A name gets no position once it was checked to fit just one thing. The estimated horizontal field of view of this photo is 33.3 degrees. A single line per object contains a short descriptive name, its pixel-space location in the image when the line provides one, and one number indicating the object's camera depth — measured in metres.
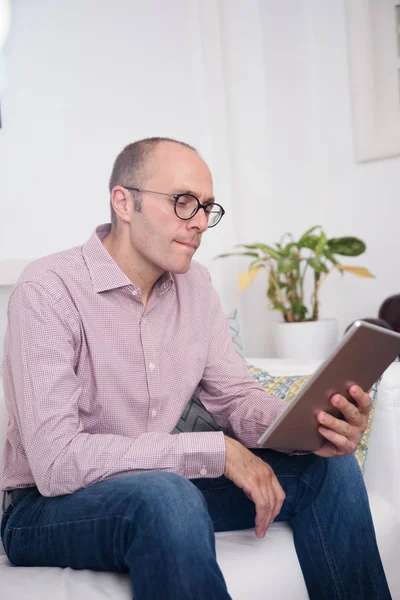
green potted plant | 2.84
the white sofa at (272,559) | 1.13
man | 1.08
